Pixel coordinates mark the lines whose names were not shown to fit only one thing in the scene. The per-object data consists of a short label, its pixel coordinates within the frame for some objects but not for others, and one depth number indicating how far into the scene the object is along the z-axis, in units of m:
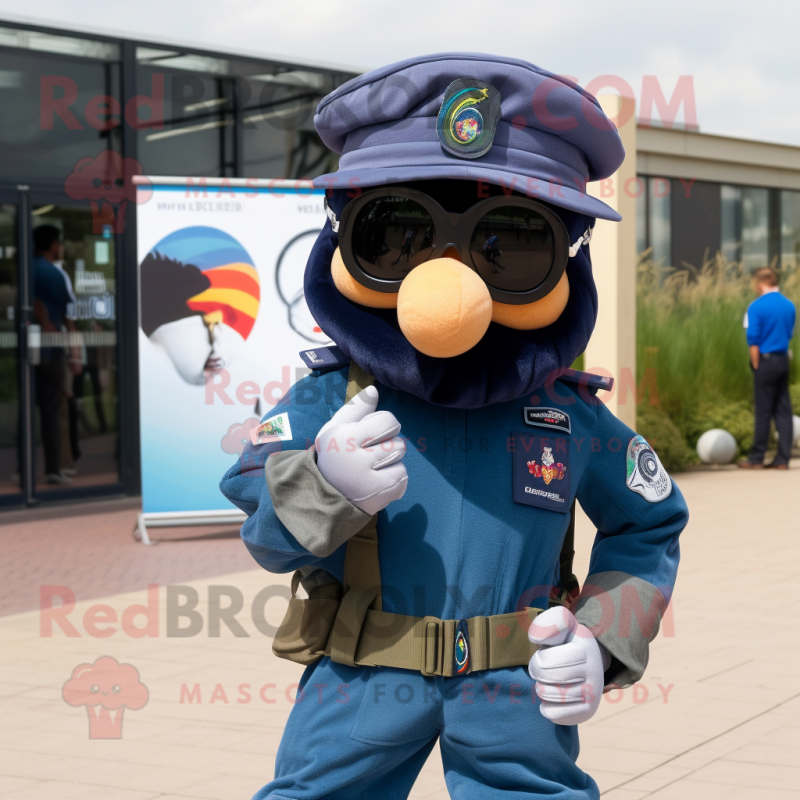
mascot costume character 2.02
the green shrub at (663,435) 11.09
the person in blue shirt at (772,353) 11.33
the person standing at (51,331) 9.15
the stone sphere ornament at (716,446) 11.74
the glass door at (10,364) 8.99
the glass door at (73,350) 9.18
